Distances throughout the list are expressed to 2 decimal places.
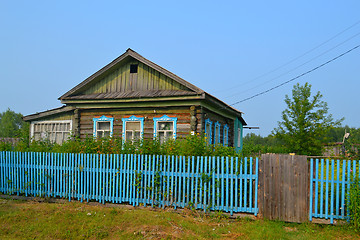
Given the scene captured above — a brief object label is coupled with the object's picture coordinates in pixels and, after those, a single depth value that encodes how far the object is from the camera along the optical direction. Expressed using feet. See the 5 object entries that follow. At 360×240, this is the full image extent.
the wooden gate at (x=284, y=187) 23.45
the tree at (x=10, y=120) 246.94
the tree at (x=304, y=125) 90.07
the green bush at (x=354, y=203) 21.61
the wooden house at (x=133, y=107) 44.93
